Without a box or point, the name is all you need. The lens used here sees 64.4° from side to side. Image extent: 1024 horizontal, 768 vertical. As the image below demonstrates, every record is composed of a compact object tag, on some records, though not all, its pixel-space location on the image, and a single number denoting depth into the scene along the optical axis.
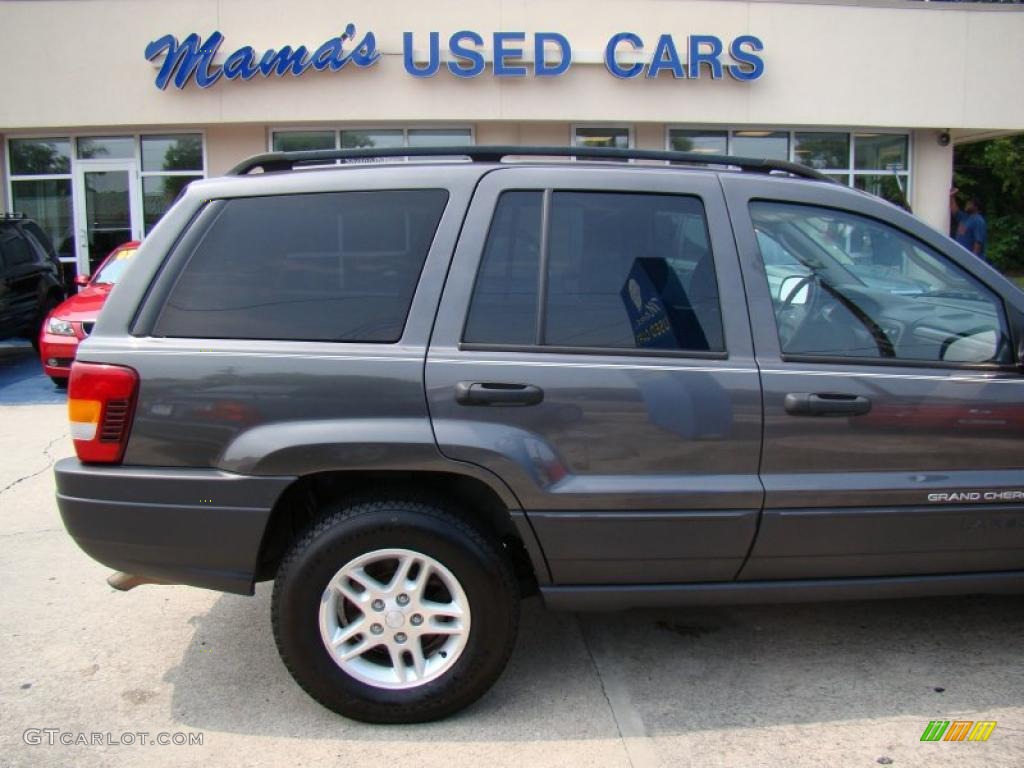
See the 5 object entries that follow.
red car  8.26
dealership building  12.80
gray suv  2.67
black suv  9.92
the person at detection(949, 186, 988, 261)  13.41
